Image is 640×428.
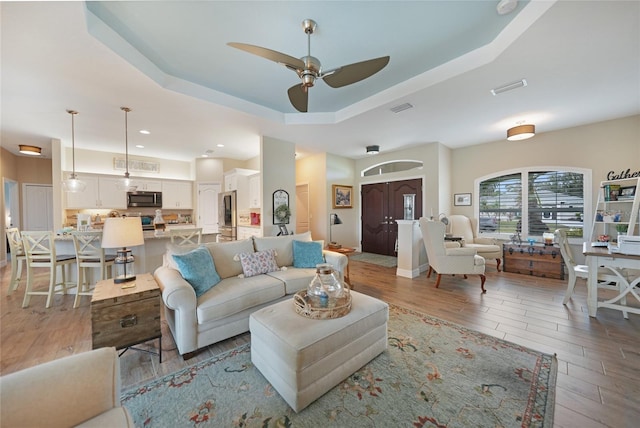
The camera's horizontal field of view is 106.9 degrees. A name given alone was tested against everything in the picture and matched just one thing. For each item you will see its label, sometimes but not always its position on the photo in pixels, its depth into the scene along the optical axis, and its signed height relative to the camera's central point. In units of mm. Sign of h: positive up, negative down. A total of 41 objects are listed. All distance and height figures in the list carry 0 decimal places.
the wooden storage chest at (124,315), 1845 -840
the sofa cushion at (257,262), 2904 -641
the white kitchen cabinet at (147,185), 6230 +741
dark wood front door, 6020 +2
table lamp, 2164 -206
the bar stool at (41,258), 3141 -617
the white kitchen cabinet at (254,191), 5650 +512
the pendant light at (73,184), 4121 +507
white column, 4426 -712
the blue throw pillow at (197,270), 2373 -601
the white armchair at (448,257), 3734 -743
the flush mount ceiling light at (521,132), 3990 +1340
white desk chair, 3047 -761
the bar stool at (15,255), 3354 -595
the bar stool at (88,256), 3227 -605
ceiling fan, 1784 +1188
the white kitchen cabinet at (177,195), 6641 +499
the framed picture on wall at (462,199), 5672 +286
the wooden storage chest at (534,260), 4301 -942
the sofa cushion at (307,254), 3301 -609
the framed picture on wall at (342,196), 6539 +437
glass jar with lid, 2006 -659
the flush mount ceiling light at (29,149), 5197 +1413
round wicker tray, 1816 -768
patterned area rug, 1486 -1294
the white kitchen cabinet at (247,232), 5527 -485
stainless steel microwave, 6192 +341
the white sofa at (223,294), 2082 -818
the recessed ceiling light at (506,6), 1873 +1657
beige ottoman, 1536 -972
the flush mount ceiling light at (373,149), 5577 +1467
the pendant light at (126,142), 3562 +1535
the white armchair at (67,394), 844 -700
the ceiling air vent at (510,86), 2838 +1541
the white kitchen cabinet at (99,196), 5496 +403
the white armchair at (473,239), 4848 -617
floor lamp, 6344 -340
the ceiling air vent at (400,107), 3438 +1532
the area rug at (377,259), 5562 -1215
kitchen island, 3596 -615
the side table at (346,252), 3875 -664
